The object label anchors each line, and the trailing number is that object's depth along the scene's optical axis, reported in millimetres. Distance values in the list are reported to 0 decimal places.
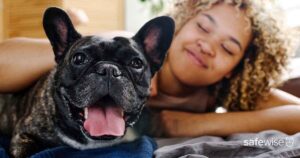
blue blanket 827
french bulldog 766
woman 1122
